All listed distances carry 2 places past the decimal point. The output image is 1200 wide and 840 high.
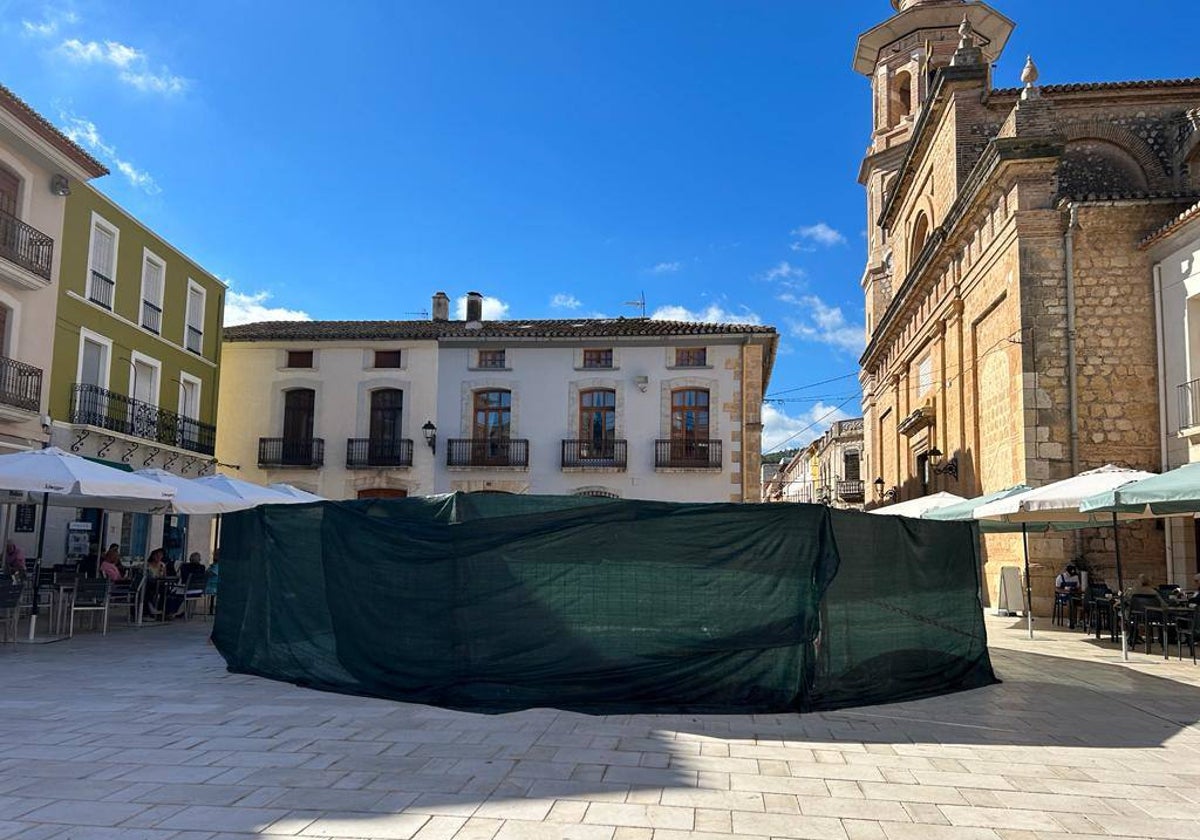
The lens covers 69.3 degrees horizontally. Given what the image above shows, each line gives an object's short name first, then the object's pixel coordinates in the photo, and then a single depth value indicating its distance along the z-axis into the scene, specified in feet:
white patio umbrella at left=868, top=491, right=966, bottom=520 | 48.57
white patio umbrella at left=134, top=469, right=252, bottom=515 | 40.19
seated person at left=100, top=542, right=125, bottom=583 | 42.42
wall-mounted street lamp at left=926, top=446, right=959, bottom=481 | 65.82
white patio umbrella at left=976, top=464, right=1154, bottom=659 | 34.86
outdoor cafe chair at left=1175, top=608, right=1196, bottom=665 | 34.14
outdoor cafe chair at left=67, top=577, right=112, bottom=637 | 37.96
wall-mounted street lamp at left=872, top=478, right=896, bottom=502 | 89.94
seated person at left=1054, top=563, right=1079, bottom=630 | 46.19
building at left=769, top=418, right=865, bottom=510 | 154.70
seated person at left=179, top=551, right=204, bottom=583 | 45.91
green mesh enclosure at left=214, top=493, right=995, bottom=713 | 22.80
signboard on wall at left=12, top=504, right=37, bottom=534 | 55.11
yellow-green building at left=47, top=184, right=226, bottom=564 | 60.13
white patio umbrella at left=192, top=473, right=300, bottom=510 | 43.52
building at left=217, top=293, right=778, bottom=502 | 86.79
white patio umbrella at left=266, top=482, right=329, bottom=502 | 50.65
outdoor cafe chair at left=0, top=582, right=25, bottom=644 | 34.50
